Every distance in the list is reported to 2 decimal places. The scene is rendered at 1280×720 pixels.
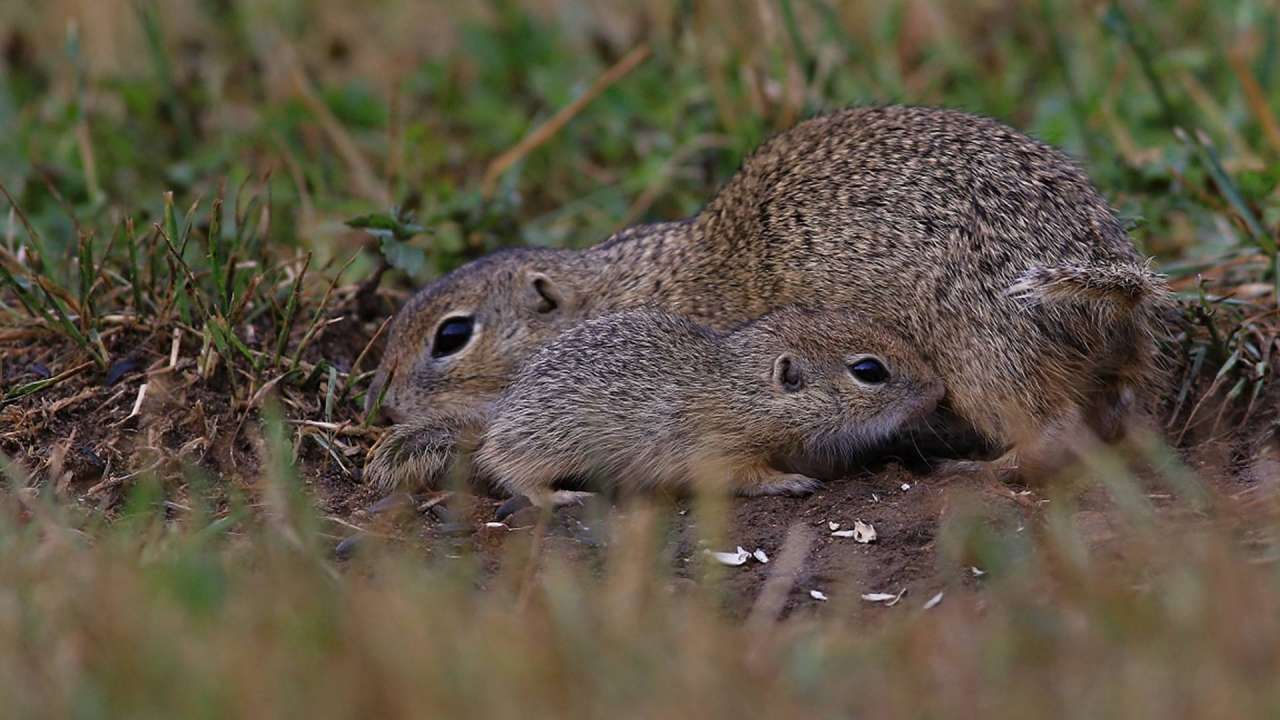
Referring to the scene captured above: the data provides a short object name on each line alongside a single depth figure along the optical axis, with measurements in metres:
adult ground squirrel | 9.71
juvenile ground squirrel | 10.26
